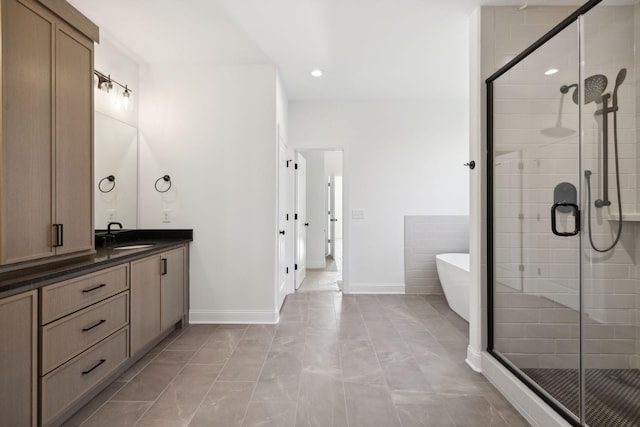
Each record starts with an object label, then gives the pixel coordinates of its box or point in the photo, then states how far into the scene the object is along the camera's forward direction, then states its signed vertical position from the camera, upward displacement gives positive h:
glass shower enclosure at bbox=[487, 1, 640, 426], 1.58 -0.02
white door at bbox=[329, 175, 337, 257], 7.35 +0.04
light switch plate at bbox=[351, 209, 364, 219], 4.18 +0.02
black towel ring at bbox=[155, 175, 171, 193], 3.08 +0.34
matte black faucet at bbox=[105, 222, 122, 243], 2.59 -0.18
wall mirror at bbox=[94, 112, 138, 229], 2.59 +0.37
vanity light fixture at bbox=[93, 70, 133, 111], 2.55 +1.07
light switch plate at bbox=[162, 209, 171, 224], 3.12 -0.02
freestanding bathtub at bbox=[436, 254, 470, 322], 3.10 -0.70
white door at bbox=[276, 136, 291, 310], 3.36 -0.11
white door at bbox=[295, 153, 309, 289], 4.46 -0.06
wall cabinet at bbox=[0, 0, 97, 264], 1.41 +0.42
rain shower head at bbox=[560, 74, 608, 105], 1.63 +0.66
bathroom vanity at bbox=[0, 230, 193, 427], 1.32 -0.60
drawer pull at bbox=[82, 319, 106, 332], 1.71 -0.63
